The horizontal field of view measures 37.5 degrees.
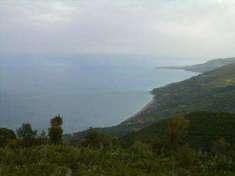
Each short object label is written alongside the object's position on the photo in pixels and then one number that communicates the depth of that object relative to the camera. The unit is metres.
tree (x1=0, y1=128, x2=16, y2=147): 54.39
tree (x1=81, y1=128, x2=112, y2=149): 52.17
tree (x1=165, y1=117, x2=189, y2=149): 55.41
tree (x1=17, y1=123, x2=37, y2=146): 58.14
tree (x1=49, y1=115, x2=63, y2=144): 54.94
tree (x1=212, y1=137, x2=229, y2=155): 46.25
